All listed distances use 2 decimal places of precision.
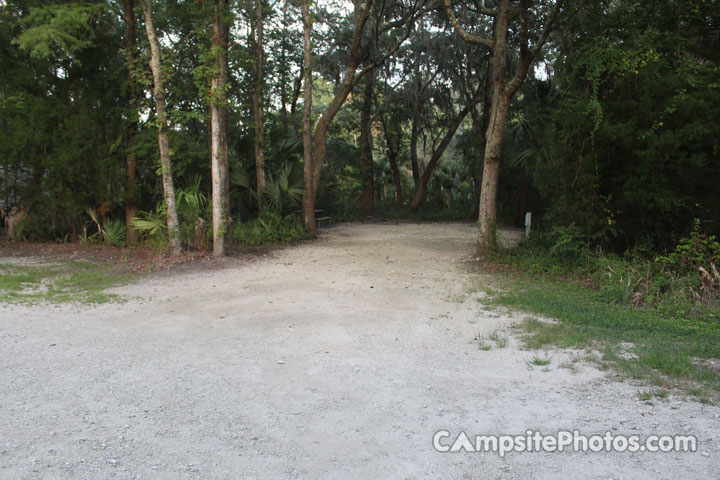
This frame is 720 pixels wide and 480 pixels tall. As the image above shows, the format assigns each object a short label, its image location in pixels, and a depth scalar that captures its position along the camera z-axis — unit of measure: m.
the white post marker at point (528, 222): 11.27
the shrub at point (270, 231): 12.22
